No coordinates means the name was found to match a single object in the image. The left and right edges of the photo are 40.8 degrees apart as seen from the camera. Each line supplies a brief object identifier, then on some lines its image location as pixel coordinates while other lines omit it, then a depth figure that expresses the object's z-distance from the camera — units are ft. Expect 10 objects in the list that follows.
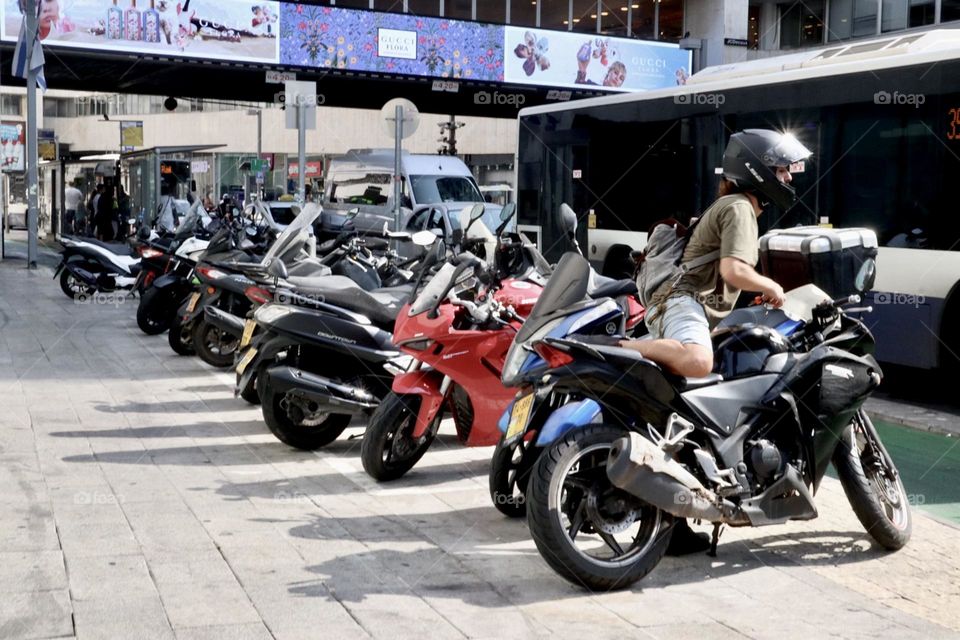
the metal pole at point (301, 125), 56.49
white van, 69.97
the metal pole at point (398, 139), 56.34
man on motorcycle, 17.10
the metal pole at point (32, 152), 76.54
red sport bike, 21.80
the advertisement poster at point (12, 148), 95.76
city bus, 33.68
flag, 74.84
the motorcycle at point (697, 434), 16.01
